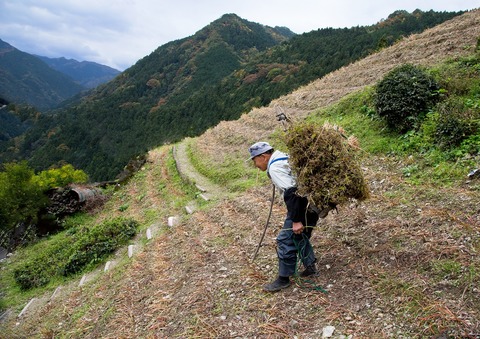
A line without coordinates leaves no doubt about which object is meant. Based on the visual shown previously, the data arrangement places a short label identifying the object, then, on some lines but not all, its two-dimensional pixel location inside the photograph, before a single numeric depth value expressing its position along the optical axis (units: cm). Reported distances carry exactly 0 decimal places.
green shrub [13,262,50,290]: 982
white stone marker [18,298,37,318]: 820
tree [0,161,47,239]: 1600
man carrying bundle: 424
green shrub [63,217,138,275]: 958
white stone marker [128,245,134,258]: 877
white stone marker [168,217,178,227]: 955
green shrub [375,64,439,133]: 873
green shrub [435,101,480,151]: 696
